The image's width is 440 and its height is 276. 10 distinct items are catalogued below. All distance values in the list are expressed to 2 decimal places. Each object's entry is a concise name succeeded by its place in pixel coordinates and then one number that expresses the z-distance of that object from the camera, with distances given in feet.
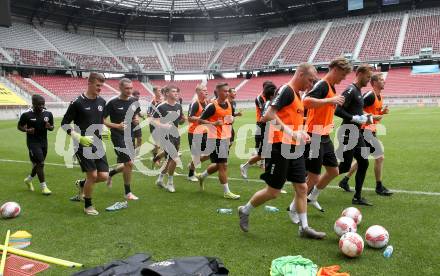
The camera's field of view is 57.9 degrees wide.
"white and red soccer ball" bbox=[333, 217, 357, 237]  16.17
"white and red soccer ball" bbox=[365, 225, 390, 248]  15.08
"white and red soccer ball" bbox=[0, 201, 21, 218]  20.79
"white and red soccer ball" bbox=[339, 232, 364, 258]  14.28
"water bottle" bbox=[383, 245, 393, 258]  14.30
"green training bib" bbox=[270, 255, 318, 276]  12.49
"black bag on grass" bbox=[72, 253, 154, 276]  12.32
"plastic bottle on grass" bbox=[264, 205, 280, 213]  21.01
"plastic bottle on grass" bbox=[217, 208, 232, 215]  21.03
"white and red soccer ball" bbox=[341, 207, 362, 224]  17.63
